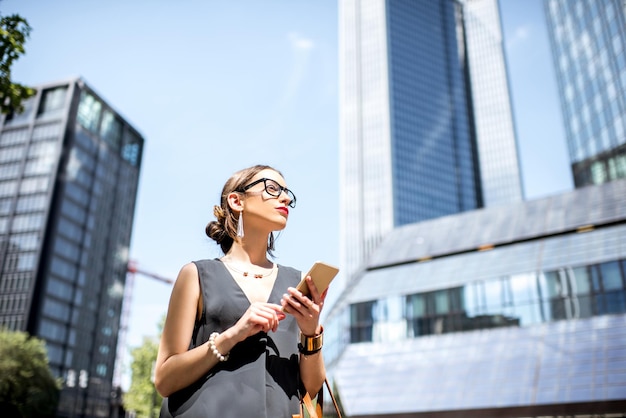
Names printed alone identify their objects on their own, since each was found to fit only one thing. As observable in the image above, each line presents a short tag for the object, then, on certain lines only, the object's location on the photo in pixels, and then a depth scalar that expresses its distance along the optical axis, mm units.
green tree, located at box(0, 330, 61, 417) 39562
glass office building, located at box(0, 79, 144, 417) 81375
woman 2418
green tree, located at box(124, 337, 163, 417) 36062
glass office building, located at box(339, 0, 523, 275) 146625
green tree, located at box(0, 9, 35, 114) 9000
